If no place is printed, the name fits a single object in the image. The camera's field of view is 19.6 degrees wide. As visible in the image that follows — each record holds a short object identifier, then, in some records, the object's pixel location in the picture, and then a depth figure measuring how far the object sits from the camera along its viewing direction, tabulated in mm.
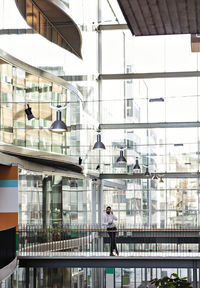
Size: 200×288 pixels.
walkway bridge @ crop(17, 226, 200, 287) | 24984
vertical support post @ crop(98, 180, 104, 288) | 37125
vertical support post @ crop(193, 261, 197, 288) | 23909
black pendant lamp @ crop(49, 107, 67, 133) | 16000
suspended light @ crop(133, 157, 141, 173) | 34125
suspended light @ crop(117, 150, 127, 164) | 29062
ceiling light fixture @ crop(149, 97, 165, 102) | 38562
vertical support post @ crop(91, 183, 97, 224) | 37188
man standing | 23717
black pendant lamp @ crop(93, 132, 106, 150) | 22844
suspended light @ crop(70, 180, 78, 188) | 32072
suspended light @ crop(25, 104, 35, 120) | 18422
